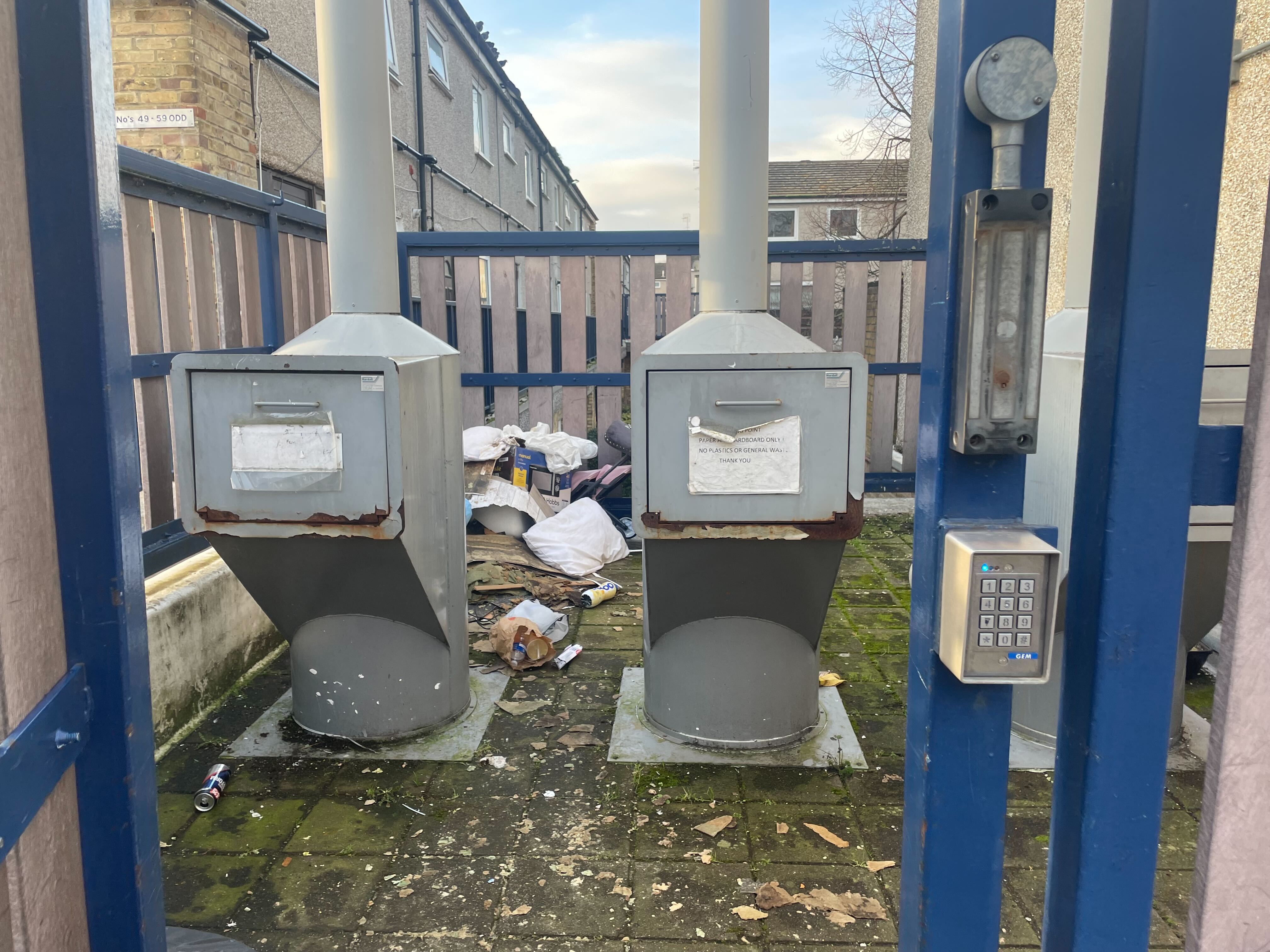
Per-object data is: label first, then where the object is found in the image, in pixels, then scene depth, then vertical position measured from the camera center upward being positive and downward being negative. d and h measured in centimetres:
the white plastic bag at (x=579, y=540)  567 -135
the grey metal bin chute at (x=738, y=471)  273 -42
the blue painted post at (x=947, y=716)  136 -62
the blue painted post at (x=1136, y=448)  113 -15
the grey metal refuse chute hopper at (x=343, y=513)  280 -59
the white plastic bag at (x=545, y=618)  461 -150
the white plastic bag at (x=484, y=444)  594 -73
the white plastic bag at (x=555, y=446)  648 -80
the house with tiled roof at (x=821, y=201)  2694 +459
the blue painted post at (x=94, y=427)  116 -13
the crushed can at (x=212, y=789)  299 -159
